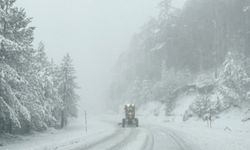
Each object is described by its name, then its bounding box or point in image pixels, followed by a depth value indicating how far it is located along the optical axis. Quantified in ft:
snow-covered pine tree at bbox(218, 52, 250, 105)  127.24
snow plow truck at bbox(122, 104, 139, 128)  130.84
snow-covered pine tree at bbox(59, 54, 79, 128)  157.69
